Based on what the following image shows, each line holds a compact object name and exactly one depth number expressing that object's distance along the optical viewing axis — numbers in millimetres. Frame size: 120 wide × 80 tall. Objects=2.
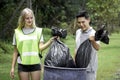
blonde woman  5926
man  5535
